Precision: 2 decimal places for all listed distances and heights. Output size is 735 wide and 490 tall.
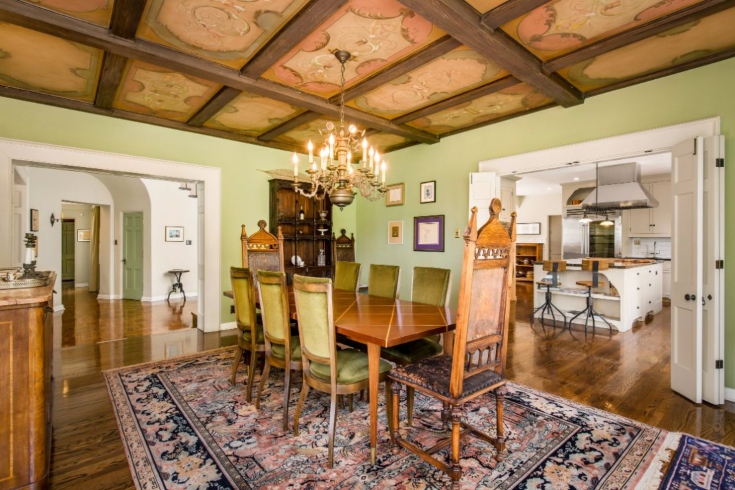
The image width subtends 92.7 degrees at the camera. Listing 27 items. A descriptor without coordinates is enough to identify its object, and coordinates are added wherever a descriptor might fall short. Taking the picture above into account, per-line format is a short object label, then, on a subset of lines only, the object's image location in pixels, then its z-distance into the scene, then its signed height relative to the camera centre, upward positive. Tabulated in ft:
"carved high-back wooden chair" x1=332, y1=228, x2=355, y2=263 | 19.76 -0.08
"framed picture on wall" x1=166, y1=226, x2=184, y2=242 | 26.05 +0.92
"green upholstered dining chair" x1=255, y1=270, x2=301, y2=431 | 7.68 -1.95
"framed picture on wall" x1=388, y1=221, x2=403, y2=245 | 18.61 +0.71
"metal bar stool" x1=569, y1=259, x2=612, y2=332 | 16.47 -1.78
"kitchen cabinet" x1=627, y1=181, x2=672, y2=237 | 24.11 +2.04
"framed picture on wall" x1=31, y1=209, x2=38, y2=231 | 20.63 +1.57
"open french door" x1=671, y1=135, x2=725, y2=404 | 8.86 -0.64
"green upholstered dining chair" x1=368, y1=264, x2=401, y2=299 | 11.75 -1.21
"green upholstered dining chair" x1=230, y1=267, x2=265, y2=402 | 9.00 -2.04
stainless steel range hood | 19.76 +3.23
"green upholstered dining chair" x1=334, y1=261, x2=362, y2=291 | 13.16 -1.15
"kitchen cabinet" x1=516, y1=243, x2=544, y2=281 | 34.47 -1.16
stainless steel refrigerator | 26.21 +0.54
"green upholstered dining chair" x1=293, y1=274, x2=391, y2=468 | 6.71 -2.25
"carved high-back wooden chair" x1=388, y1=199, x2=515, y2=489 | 5.74 -1.85
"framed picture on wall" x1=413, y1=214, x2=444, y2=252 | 16.62 +0.60
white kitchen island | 16.44 -2.38
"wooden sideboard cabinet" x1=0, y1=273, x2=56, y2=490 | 5.14 -2.19
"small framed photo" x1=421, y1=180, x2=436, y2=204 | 16.89 +2.65
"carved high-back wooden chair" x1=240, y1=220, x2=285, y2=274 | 12.83 -0.20
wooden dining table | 6.61 -1.69
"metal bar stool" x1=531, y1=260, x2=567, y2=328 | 17.31 -1.88
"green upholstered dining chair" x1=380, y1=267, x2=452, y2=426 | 8.48 -1.70
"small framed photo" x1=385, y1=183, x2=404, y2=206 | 18.57 +2.73
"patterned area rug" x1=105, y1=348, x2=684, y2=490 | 6.05 -4.02
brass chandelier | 9.12 +2.02
